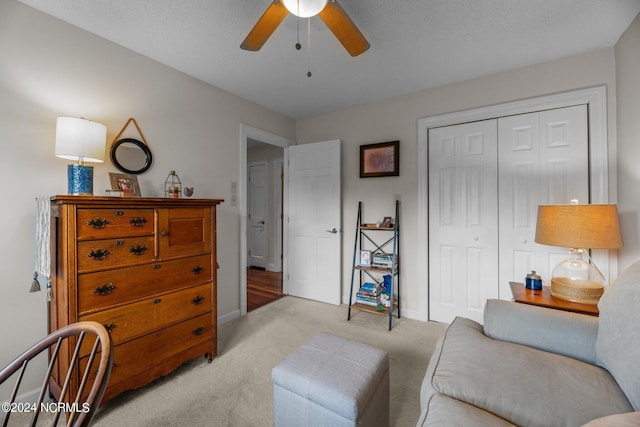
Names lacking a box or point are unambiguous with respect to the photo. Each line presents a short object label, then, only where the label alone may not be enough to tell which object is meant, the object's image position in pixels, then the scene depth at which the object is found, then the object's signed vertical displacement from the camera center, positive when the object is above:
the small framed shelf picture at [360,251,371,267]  3.11 -0.51
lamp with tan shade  1.59 -0.15
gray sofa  0.94 -0.65
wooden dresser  1.49 -0.39
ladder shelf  2.90 -0.59
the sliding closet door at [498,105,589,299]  2.25 +0.31
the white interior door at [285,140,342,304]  3.37 -0.11
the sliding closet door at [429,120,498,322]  2.59 -0.06
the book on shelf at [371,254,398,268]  2.97 -0.51
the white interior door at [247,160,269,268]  5.32 +0.01
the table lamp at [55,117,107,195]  1.62 +0.41
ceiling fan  1.29 +0.97
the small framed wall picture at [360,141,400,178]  3.03 +0.61
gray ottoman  1.19 -0.79
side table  1.62 -0.56
